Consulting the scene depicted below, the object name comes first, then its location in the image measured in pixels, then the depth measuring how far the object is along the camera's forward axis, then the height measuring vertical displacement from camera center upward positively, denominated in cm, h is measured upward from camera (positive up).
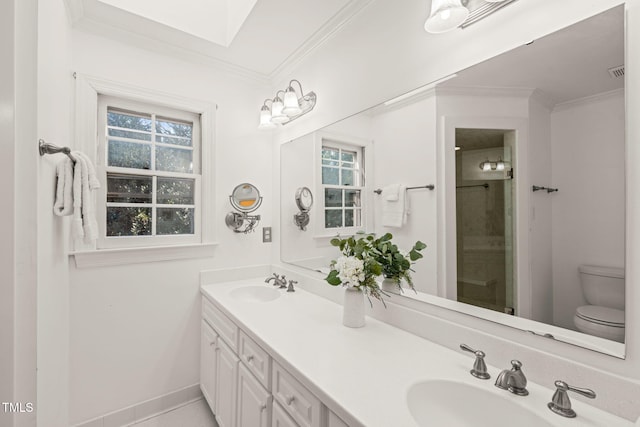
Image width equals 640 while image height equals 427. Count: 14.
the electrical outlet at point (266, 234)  235 -17
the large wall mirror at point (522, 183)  81 +12
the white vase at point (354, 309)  130 -44
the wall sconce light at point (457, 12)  98 +73
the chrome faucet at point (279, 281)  201 -48
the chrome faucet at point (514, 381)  82 -50
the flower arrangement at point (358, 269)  124 -25
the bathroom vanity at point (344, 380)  78 -53
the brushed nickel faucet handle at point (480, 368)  91 -50
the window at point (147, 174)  180 +28
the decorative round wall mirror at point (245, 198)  218 +13
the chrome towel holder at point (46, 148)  103 +26
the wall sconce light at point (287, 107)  189 +76
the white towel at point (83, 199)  129 +8
